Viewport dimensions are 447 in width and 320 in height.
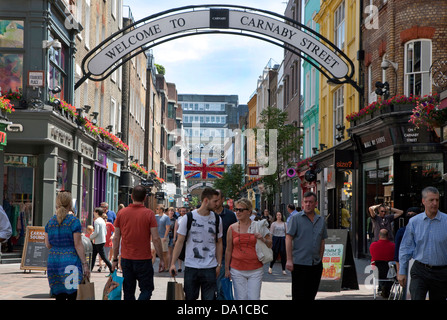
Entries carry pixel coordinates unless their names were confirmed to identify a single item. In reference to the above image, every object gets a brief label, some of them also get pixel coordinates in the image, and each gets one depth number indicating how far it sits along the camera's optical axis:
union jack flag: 111.43
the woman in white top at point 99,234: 17.90
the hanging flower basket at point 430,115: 14.69
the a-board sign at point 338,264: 14.74
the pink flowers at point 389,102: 20.70
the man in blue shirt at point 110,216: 22.85
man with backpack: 9.16
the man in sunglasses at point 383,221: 18.62
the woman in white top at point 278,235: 20.94
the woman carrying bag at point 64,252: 8.75
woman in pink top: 9.41
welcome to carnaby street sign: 18.56
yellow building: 28.64
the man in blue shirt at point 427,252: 7.96
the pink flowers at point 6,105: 18.31
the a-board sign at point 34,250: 17.31
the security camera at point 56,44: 20.44
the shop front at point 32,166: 20.62
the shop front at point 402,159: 20.61
